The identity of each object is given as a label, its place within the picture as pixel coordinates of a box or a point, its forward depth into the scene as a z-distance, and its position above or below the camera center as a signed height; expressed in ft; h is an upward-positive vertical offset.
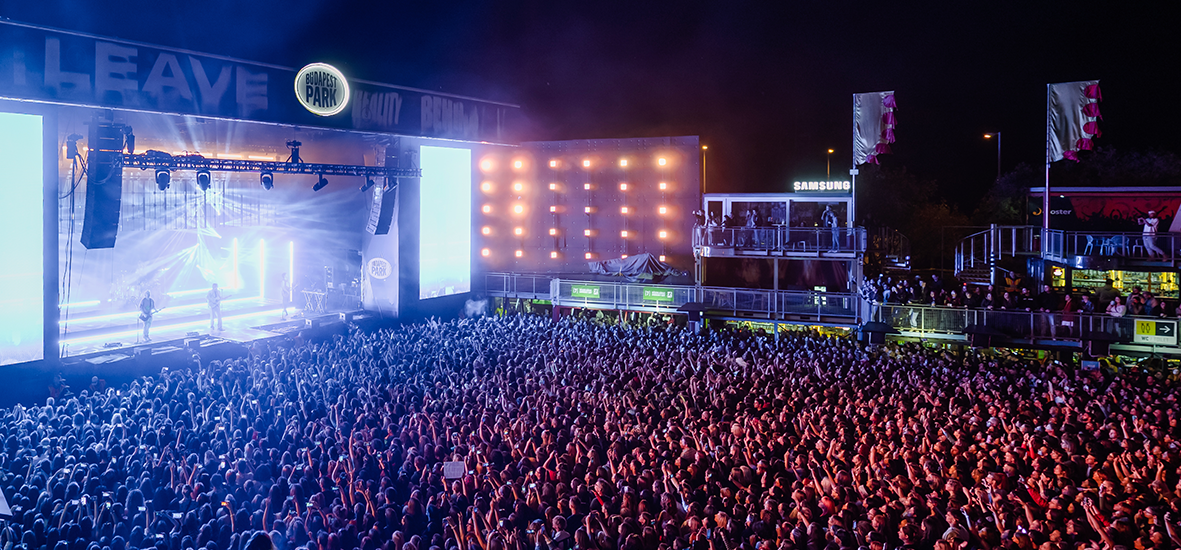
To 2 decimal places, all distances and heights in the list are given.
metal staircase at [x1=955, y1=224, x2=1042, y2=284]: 71.20 +1.91
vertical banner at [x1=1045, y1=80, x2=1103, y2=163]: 61.26 +12.71
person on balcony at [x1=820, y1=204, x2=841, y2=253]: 70.54 +4.80
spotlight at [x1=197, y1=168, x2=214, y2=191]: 57.11 +7.12
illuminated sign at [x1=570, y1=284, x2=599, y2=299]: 76.07 -1.78
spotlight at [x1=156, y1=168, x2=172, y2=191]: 54.44 +6.85
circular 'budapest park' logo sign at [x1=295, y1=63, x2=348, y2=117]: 66.13 +16.28
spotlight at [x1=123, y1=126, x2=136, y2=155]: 52.55 +9.28
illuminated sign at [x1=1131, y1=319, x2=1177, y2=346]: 53.06 -4.17
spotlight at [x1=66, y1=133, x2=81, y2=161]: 50.91 +8.81
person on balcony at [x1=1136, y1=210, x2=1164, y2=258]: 59.31 +2.84
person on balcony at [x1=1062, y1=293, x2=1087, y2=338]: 55.01 -3.54
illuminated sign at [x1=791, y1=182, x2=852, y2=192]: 81.05 +9.35
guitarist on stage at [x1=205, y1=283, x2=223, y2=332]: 66.69 -2.38
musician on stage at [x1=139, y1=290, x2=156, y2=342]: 59.82 -2.88
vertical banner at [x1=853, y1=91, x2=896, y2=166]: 68.71 +13.57
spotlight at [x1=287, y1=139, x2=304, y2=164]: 62.69 +9.97
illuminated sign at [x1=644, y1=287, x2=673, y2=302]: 73.20 -2.01
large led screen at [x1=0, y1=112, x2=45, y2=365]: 51.75 +2.27
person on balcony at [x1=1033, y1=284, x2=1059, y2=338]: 55.72 -2.74
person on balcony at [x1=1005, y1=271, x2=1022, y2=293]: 65.91 -0.78
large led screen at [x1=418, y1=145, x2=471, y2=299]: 83.46 +5.73
